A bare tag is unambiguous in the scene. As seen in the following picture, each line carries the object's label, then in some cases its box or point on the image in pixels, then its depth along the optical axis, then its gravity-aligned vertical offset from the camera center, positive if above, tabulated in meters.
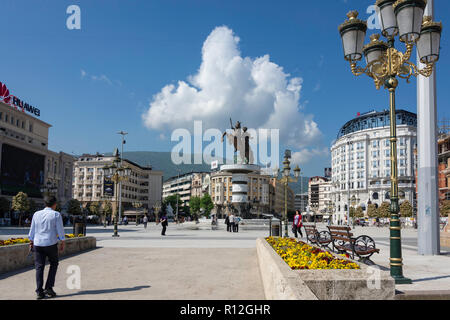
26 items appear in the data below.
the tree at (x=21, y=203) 45.78 -1.72
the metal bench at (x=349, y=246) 10.03 -1.51
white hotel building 103.12 +9.97
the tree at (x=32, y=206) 54.78 -2.58
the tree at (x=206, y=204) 106.59 -3.60
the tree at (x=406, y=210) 79.32 -3.43
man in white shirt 6.49 -0.86
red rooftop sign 62.59 +15.43
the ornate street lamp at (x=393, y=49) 7.95 +3.49
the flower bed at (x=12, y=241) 9.56 -1.40
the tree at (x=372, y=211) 89.91 -4.31
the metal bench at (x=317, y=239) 14.06 -1.82
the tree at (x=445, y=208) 54.79 -1.98
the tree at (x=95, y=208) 69.81 -3.39
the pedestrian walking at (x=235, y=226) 32.02 -2.95
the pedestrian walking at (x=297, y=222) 21.47 -1.72
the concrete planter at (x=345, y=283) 5.59 -1.36
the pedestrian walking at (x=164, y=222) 26.22 -2.25
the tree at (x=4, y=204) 46.56 -1.99
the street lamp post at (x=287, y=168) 27.43 +1.80
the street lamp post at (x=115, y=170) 25.38 +1.37
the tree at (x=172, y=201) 120.47 -3.54
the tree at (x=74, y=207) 61.28 -2.86
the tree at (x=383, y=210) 84.25 -3.76
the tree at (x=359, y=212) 100.19 -5.17
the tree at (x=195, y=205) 107.99 -3.95
